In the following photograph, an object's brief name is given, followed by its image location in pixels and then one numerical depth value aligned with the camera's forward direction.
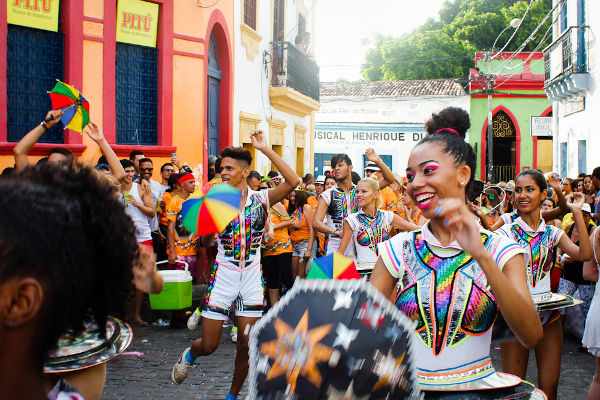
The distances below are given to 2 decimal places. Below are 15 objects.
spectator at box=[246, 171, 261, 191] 9.96
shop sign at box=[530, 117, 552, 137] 27.23
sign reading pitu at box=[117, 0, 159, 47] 12.45
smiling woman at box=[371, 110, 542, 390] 2.54
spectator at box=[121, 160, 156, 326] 8.69
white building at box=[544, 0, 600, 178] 19.27
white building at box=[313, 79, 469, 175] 37.97
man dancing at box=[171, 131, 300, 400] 5.57
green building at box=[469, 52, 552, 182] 36.41
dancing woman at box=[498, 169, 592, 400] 5.02
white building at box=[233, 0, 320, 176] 17.27
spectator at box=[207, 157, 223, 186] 6.19
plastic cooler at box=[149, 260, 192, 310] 8.16
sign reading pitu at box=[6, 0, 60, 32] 10.41
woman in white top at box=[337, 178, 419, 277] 7.52
